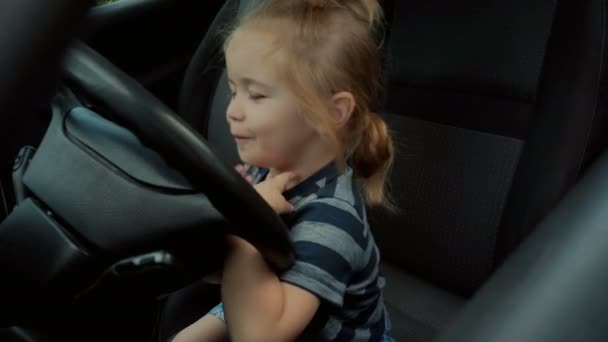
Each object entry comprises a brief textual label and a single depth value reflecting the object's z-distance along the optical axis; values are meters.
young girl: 0.89
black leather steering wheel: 0.67
